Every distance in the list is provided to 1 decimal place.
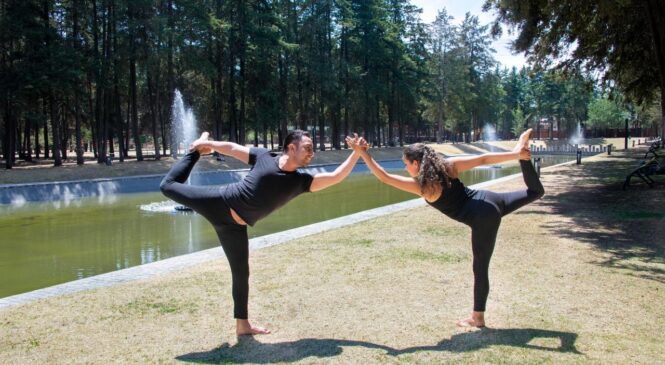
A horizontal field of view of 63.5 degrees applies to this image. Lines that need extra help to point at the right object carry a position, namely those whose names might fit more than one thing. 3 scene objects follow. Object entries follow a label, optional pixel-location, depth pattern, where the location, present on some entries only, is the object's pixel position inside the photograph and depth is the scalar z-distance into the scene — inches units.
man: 162.9
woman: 168.7
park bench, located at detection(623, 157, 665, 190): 569.9
